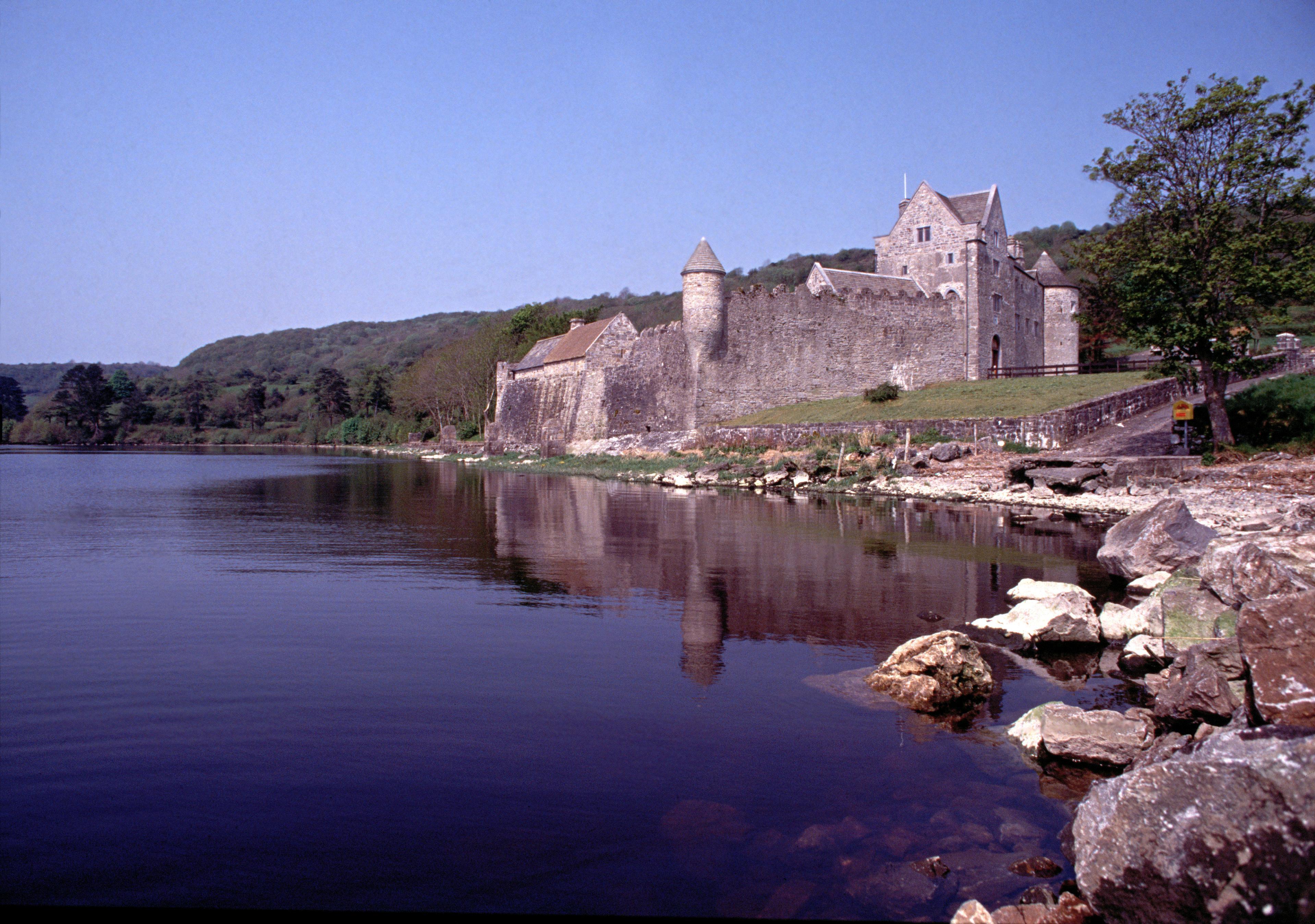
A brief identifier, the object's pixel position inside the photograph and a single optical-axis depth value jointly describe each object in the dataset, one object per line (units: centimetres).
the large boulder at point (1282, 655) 424
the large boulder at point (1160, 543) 1066
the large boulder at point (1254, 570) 627
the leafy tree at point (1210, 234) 1833
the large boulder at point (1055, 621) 832
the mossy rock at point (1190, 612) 688
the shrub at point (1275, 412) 2041
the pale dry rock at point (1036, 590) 971
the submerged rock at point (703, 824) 462
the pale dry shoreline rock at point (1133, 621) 832
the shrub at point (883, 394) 3553
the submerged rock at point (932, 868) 427
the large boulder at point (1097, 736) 552
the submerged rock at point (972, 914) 367
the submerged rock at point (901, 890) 402
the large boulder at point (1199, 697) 519
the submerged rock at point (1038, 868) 428
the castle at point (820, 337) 3959
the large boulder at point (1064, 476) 2162
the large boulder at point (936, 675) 668
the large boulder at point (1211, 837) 322
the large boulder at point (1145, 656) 743
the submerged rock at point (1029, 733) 575
